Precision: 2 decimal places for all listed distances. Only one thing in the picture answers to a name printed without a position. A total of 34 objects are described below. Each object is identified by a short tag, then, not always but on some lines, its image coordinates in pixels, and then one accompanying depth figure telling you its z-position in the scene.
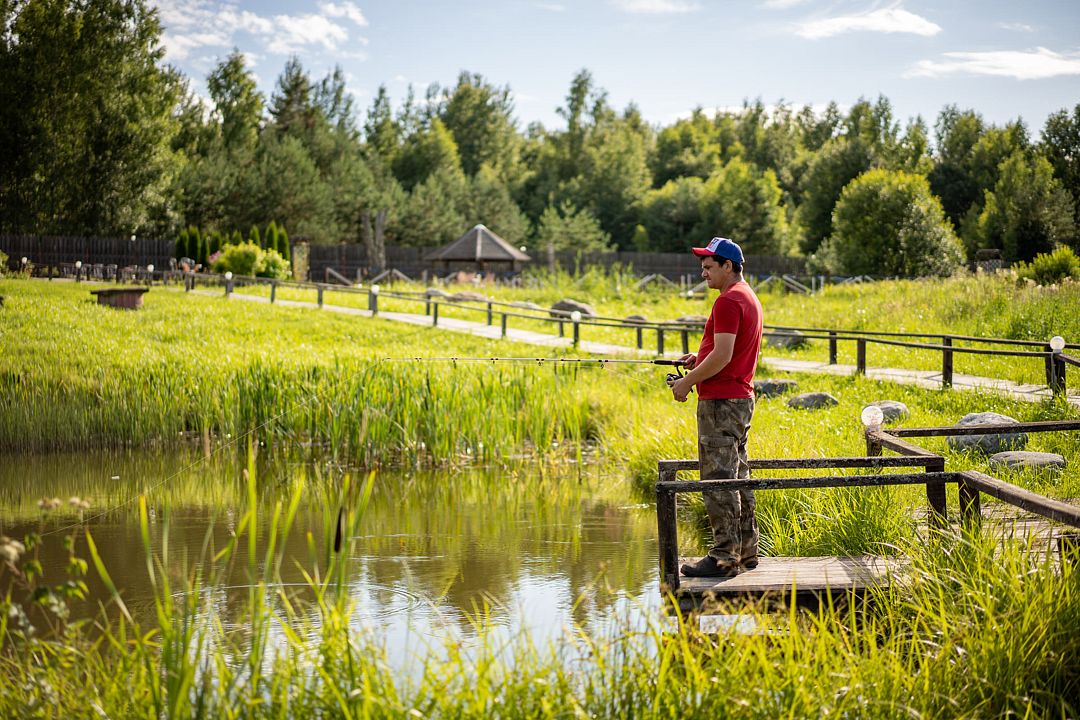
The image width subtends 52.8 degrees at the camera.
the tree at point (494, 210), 52.09
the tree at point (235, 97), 49.97
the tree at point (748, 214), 49.75
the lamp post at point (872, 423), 6.22
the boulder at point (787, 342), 17.72
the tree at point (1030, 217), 34.53
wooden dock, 4.64
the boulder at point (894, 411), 10.51
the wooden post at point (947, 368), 11.96
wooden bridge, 4.58
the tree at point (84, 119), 28.31
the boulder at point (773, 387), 12.66
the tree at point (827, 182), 45.41
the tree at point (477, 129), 64.38
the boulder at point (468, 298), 26.59
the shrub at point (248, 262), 28.03
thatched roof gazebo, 35.81
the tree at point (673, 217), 52.97
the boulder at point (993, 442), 8.60
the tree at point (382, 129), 61.16
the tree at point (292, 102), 54.56
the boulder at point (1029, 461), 7.50
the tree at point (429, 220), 49.16
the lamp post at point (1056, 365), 10.59
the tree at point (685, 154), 62.78
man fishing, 4.76
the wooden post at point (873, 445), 6.32
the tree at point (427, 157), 58.00
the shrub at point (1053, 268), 19.59
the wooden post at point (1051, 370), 10.60
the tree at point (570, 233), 50.56
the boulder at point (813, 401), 11.67
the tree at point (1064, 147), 38.31
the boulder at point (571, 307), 23.05
